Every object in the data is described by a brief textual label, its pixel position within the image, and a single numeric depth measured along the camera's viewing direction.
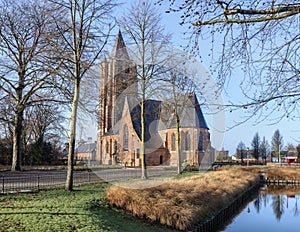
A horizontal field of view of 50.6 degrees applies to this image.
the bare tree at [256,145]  74.31
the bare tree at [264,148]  79.56
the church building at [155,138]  39.24
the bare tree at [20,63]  17.97
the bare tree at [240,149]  83.89
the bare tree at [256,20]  4.48
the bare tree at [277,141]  72.50
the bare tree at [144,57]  20.19
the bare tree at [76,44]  14.33
